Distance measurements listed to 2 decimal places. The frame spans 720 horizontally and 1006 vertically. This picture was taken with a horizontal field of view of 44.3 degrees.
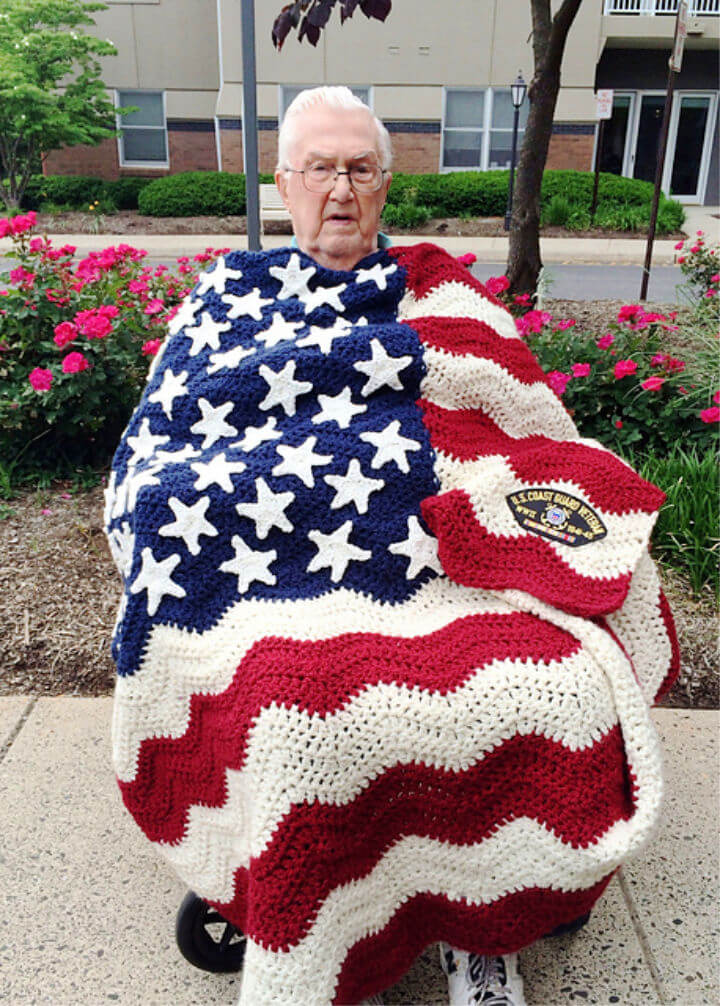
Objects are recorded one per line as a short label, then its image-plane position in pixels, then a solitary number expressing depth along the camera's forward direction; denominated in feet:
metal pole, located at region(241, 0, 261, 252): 9.72
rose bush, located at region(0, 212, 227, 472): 11.44
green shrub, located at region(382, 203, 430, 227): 49.06
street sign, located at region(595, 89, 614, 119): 41.06
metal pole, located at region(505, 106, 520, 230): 47.57
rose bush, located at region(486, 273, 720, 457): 11.94
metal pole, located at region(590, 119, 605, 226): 49.85
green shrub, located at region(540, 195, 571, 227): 49.73
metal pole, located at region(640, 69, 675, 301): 25.35
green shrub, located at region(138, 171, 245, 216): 52.60
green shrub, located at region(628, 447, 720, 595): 9.76
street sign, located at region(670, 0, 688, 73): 23.47
